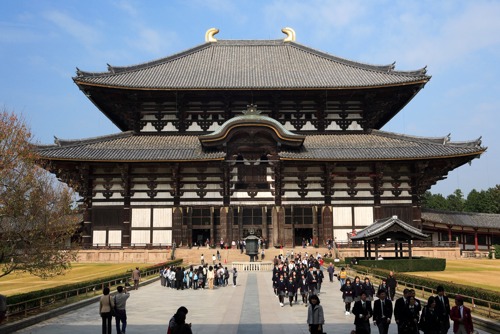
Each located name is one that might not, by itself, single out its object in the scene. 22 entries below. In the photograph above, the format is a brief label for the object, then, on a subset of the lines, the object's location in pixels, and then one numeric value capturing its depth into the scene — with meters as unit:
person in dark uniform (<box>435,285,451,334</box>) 12.91
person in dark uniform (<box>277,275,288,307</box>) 21.42
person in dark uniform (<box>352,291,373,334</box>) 12.40
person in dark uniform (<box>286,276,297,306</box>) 21.66
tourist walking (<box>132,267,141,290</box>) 28.53
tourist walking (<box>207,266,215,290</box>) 29.33
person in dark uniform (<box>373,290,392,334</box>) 13.57
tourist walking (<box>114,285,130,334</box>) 15.20
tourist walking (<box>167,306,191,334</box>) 9.54
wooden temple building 49.75
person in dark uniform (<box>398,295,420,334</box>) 12.20
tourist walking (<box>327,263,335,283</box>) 31.73
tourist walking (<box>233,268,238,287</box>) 29.79
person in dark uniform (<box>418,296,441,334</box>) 12.50
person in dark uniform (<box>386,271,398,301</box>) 21.27
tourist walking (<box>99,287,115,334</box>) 14.84
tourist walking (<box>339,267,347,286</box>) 25.46
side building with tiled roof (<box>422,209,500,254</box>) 56.97
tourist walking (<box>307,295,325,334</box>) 12.22
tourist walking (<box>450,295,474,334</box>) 12.24
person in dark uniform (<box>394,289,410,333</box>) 12.66
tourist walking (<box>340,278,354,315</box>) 18.80
